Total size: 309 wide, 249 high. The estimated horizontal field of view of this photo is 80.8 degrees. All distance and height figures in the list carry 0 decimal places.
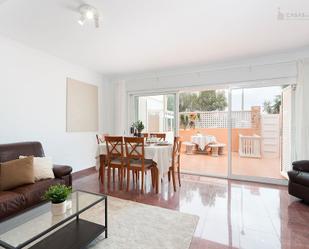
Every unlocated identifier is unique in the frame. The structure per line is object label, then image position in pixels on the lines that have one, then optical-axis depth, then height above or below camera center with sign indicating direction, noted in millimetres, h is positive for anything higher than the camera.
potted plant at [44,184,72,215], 1550 -642
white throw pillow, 2402 -600
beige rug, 1711 -1124
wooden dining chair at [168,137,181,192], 3170 -576
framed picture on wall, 3840 +398
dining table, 2914 -497
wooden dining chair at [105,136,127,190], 3083 -525
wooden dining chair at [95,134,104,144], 3741 -315
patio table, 6172 -522
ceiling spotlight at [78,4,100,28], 2018 +1278
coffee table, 1254 -771
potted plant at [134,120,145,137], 3565 -51
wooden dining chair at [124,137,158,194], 2947 -603
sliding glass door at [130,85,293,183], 3631 -47
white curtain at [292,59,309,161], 3176 +226
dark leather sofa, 1885 -760
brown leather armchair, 2520 -785
